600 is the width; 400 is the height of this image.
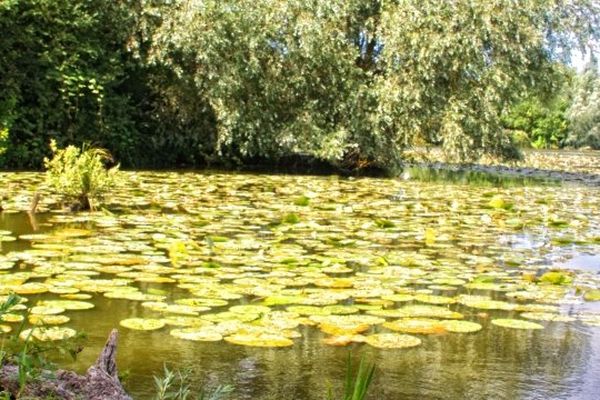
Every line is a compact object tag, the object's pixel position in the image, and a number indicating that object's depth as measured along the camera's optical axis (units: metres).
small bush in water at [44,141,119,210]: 7.12
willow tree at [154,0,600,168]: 13.37
